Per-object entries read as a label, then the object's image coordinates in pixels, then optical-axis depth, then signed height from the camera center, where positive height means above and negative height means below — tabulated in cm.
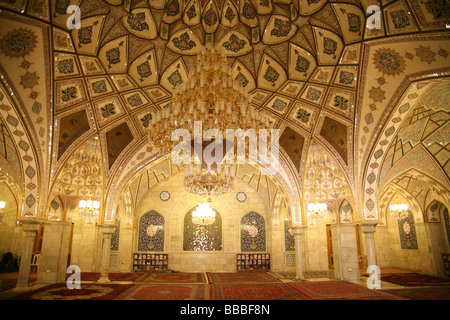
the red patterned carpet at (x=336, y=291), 743 -134
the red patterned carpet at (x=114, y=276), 1115 -138
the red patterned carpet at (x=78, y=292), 738 -135
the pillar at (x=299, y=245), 1112 -17
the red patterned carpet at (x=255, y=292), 733 -134
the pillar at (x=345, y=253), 1084 -44
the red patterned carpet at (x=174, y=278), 1059 -138
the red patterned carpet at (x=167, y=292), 734 -134
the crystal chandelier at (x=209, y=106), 650 +283
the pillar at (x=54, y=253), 1027 -43
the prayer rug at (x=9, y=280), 930 -141
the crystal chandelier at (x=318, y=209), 1099 +110
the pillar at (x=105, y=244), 1058 -13
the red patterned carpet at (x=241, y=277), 1061 -139
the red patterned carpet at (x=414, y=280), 990 -137
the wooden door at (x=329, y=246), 1540 -31
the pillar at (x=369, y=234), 993 +20
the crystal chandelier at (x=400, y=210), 1312 +130
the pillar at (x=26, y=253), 863 -36
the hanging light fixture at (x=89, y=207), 1062 +112
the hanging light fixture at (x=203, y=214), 1173 +98
